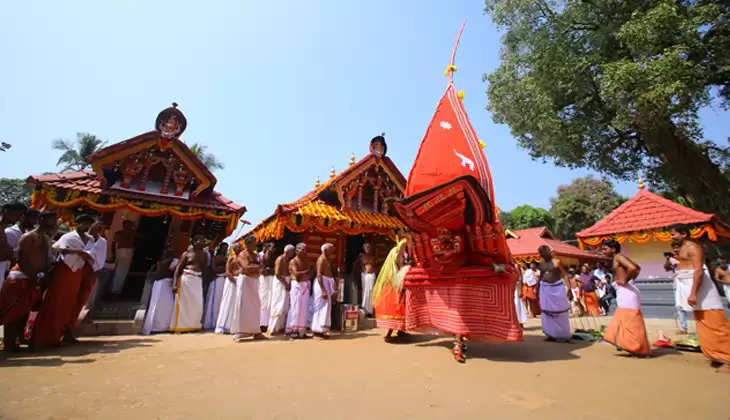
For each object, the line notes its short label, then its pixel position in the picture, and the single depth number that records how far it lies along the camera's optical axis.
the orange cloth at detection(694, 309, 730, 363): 3.74
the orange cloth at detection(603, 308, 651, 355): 4.33
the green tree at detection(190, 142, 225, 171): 25.73
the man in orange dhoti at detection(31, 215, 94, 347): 4.27
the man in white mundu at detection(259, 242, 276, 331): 7.09
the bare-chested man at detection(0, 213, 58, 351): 4.04
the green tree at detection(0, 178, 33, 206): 32.58
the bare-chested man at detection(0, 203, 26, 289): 4.03
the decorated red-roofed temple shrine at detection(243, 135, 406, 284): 9.05
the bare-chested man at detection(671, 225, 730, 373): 3.76
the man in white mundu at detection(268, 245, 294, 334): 6.39
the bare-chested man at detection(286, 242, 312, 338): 6.03
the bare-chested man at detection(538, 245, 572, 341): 5.77
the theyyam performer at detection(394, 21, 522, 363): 4.26
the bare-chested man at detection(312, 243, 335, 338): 6.03
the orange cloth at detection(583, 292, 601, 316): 11.02
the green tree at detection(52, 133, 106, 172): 25.47
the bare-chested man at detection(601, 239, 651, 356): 4.36
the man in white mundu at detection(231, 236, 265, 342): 5.71
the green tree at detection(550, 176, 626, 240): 30.55
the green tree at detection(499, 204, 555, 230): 35.31
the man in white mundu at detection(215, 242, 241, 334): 6.55
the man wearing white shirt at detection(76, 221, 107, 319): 4.91
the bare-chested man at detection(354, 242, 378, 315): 8.82
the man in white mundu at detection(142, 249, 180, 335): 6.31
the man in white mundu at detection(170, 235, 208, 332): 6.45
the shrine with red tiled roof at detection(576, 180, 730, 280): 8.67
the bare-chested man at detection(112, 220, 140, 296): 8.59
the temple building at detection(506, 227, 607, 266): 20.03
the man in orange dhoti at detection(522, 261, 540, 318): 11.19
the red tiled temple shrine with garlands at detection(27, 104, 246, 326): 7.79
